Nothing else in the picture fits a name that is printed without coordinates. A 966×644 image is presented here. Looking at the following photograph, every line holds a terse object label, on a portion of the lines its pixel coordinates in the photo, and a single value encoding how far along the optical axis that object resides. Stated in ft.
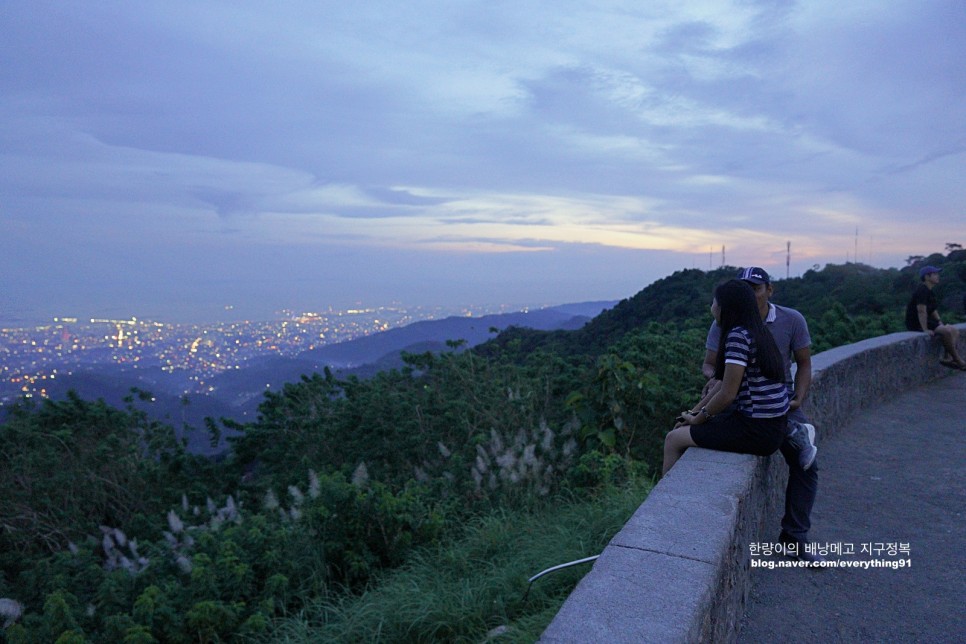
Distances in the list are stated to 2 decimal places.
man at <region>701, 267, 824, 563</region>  13.04
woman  12.09
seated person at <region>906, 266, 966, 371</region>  32.01
